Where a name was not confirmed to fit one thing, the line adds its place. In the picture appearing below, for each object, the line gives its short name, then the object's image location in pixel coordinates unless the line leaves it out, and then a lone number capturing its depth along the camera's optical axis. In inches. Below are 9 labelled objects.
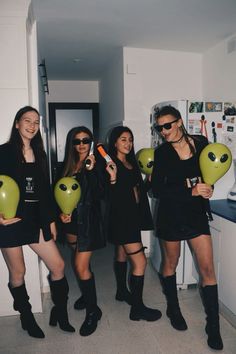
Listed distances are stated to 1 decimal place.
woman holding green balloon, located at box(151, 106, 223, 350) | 71.3
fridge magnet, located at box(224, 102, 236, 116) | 103.3
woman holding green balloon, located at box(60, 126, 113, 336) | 75.0
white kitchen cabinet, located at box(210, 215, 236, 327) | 80.4
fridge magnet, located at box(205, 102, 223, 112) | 101.6
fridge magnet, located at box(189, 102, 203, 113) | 99.6
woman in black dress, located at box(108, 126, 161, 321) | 77.5
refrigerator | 99.7
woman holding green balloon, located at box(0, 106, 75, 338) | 68.8
